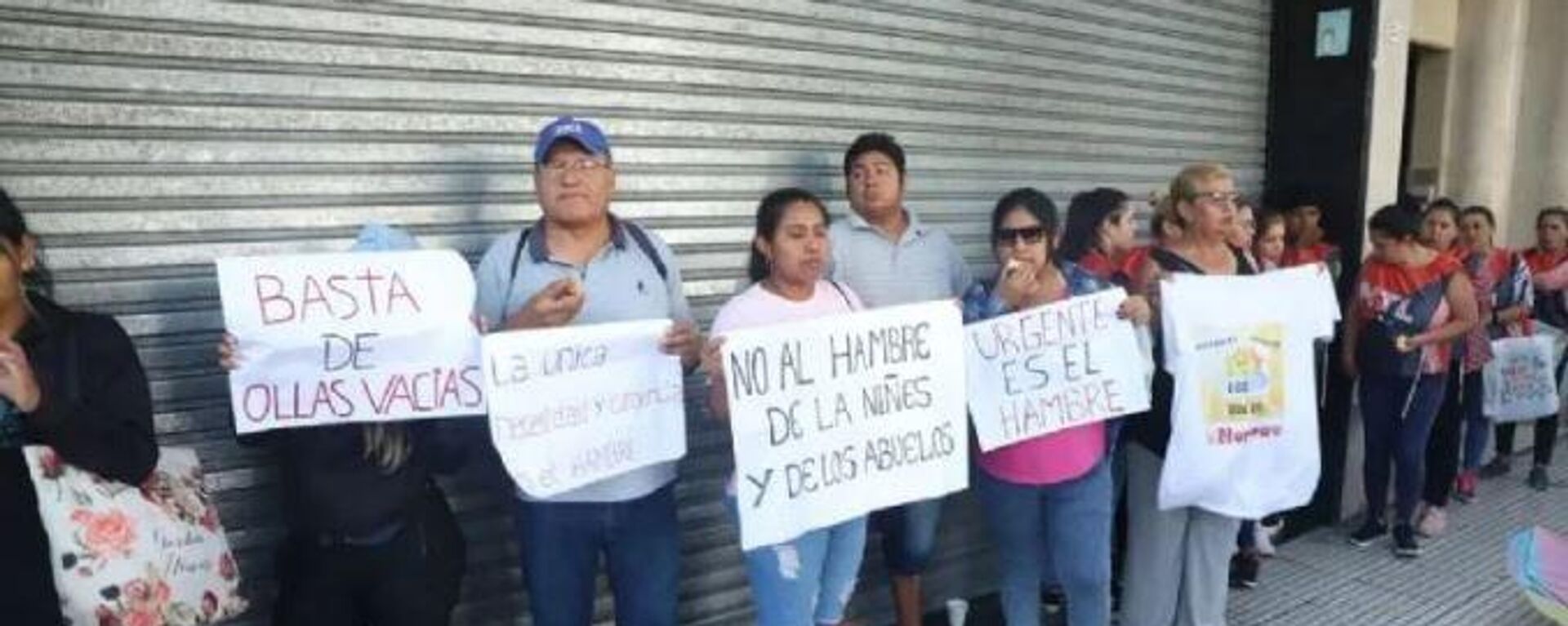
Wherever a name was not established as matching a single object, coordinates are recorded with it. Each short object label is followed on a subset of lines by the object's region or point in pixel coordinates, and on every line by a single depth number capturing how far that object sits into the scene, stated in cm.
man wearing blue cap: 280
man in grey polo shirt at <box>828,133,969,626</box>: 357
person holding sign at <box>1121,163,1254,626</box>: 355
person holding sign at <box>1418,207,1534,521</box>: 576
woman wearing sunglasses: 337
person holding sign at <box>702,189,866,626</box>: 304
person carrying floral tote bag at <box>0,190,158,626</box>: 208
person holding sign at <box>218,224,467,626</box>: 254
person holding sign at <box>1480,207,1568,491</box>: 689
